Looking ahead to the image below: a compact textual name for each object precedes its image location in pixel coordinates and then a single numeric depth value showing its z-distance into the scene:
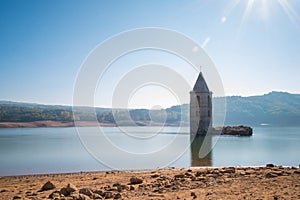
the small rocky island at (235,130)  57.61
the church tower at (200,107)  56.53
